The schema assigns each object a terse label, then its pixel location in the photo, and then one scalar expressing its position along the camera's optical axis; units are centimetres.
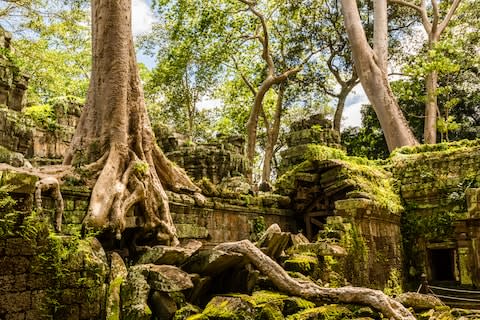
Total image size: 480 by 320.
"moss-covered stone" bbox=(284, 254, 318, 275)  724
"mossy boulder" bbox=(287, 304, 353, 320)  513
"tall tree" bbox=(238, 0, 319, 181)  1853
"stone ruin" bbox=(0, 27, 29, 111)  1223
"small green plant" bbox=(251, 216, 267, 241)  1098
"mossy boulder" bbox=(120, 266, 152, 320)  486
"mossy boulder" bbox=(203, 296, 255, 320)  489
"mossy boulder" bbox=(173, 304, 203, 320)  494
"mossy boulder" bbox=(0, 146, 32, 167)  875
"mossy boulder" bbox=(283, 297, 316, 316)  543
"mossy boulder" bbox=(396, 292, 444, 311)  646
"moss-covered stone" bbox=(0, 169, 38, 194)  473
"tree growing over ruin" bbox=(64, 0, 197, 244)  766
